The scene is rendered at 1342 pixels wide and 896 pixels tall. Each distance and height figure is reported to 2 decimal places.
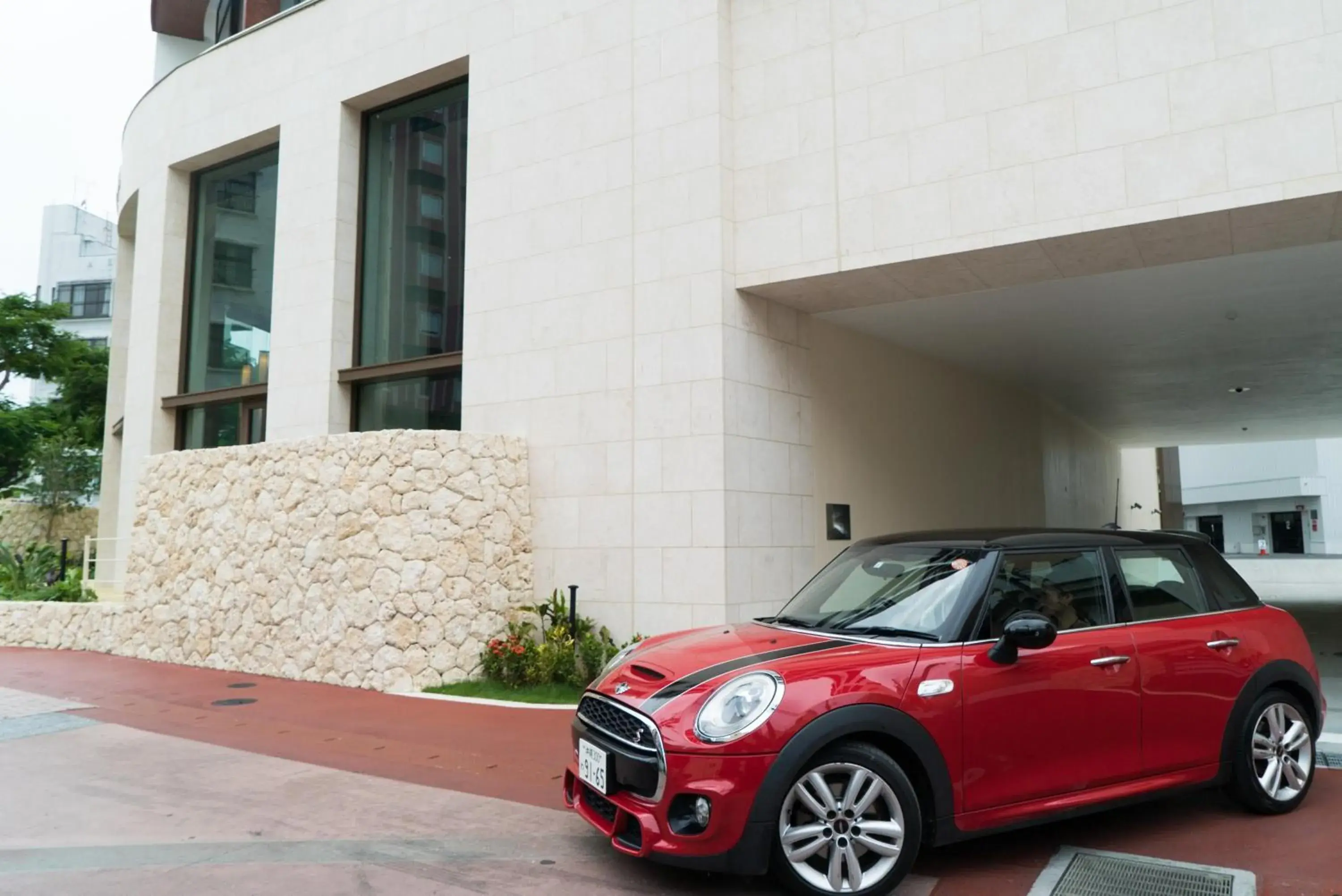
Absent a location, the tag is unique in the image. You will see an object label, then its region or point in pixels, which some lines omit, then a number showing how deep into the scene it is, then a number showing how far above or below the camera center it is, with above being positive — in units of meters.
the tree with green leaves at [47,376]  29.12 +5.31
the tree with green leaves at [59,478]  23.47 +1.52
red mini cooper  3.81 -0.74
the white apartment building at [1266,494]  44.19 +2.36
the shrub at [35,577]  14.34 -0.61
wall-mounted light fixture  10.32 +0.19
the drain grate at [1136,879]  4.02 -1.47
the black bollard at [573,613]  9.40 -0.73
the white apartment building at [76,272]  56.44 +16.16
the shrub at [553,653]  9.21 -1.11
